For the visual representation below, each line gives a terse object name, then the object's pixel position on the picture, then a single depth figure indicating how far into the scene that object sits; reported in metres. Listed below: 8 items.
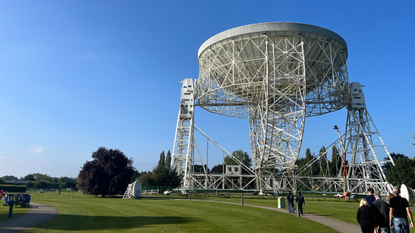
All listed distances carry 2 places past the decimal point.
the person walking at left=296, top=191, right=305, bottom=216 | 14.33
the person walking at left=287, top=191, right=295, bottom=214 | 15.73
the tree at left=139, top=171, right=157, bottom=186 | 46.62
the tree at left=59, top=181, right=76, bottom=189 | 102.12
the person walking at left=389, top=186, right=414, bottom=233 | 6.98
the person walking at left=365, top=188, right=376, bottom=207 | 8.82
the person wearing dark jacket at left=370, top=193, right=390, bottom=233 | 6.89
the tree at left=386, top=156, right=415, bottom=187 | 37.75
